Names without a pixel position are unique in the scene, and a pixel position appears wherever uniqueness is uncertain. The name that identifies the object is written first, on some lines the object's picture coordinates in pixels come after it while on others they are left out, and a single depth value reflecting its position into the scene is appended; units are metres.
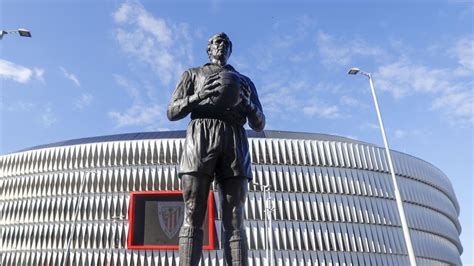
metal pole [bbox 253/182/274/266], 52.69
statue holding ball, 4.46
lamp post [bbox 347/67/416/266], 18.27
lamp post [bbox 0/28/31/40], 16.96
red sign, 50.28
